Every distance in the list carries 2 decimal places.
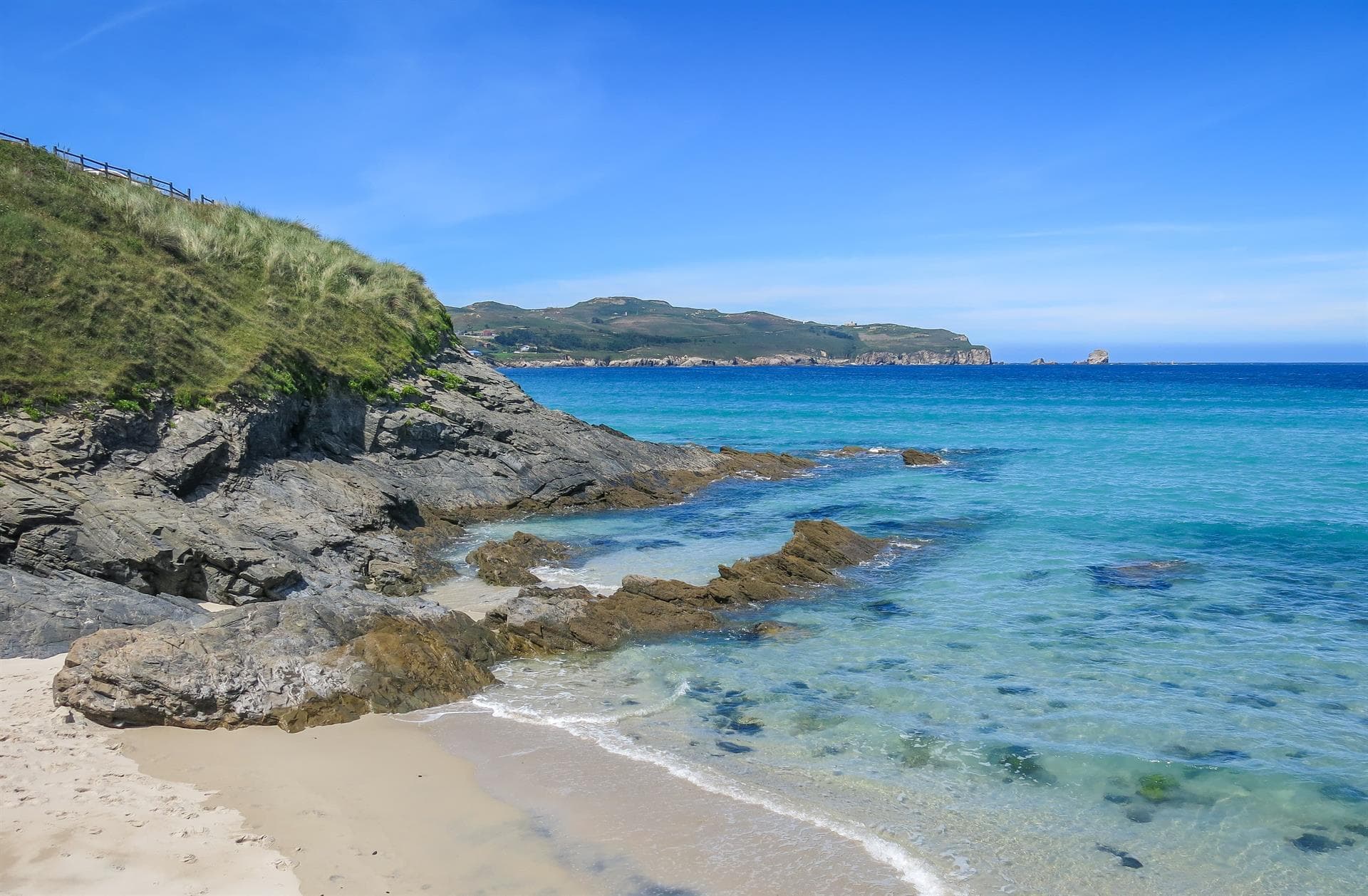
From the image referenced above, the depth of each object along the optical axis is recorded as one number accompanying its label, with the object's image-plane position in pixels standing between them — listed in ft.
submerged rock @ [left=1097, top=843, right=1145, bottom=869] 29.17
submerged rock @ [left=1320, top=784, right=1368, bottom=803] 33.42
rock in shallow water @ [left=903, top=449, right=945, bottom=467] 141.59
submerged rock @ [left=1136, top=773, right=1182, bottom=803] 33.78
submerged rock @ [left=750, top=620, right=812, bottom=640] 53.36
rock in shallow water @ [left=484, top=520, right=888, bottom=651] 51.70
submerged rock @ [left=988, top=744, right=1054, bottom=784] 35.37
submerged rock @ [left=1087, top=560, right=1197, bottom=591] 65.31
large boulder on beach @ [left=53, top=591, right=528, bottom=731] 36.06
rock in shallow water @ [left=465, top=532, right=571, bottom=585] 64.80
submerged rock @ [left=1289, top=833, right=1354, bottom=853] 30.45
